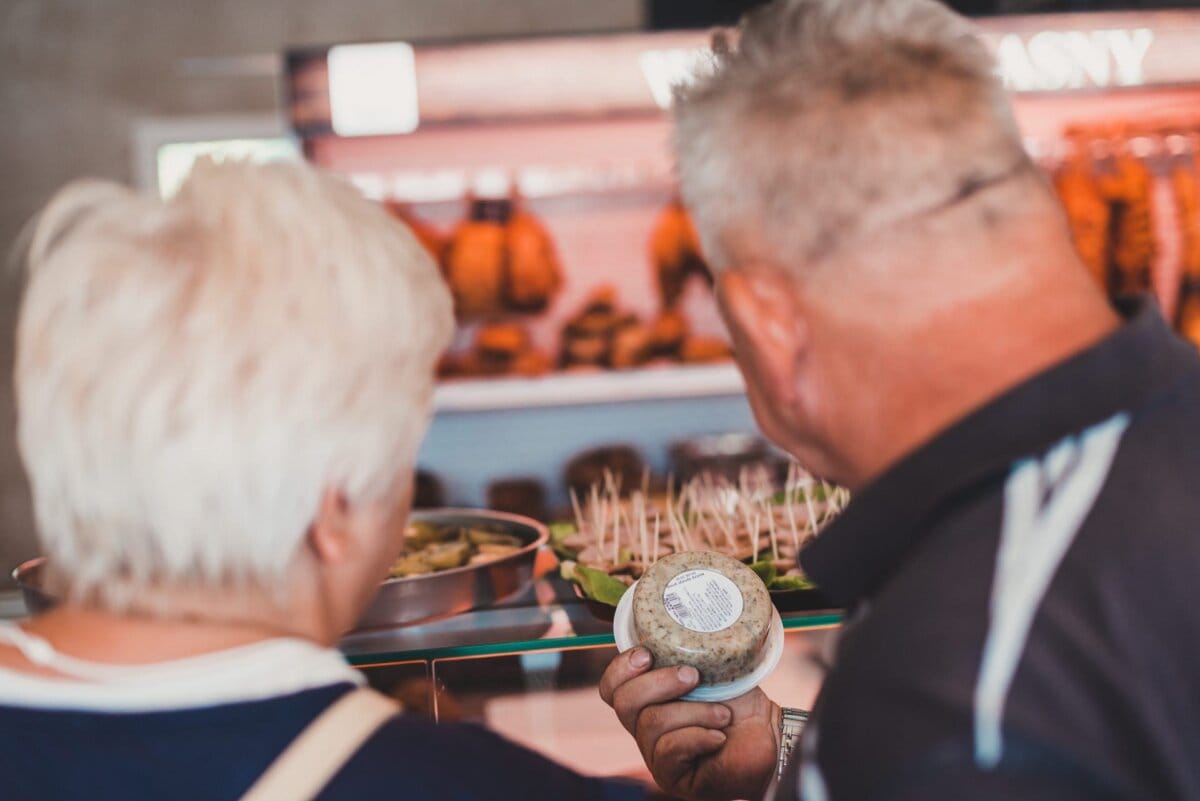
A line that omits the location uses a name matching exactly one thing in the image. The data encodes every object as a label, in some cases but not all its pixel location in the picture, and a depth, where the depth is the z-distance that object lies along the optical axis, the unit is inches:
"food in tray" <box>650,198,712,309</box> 157.0
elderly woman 29.2
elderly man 24.6
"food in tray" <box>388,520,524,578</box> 61.0
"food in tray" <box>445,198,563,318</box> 152.4
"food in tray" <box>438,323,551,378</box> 153.1
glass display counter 51.9
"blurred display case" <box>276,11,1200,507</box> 132.3
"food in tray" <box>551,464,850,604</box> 55.9
